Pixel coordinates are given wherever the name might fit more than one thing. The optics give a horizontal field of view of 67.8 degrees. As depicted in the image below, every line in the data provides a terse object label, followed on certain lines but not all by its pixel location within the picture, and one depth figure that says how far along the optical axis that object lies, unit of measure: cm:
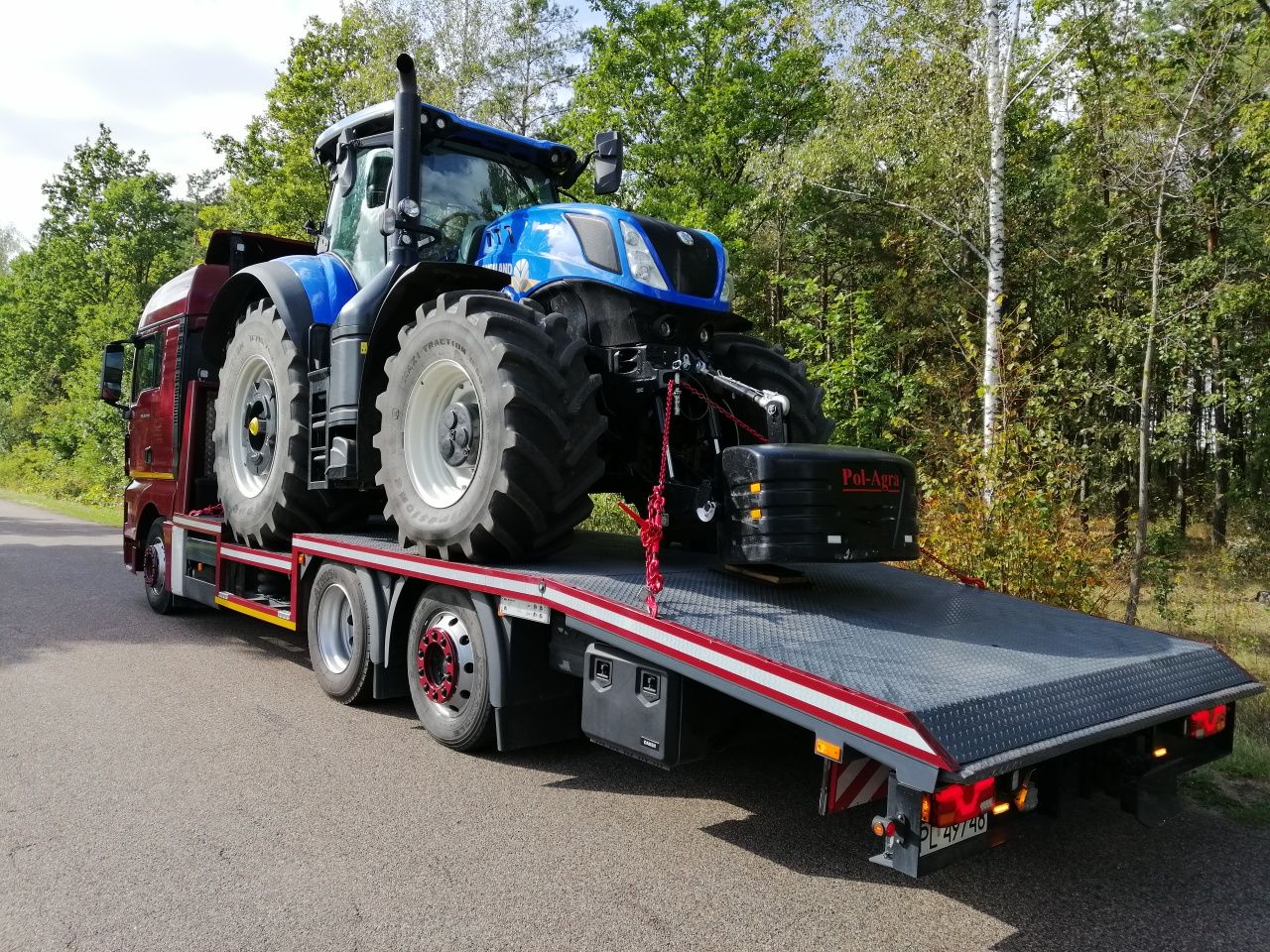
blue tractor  438
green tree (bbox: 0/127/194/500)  3059
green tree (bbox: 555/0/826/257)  1662
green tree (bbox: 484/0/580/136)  2453
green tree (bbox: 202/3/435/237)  2119
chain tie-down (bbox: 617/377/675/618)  379
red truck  289
